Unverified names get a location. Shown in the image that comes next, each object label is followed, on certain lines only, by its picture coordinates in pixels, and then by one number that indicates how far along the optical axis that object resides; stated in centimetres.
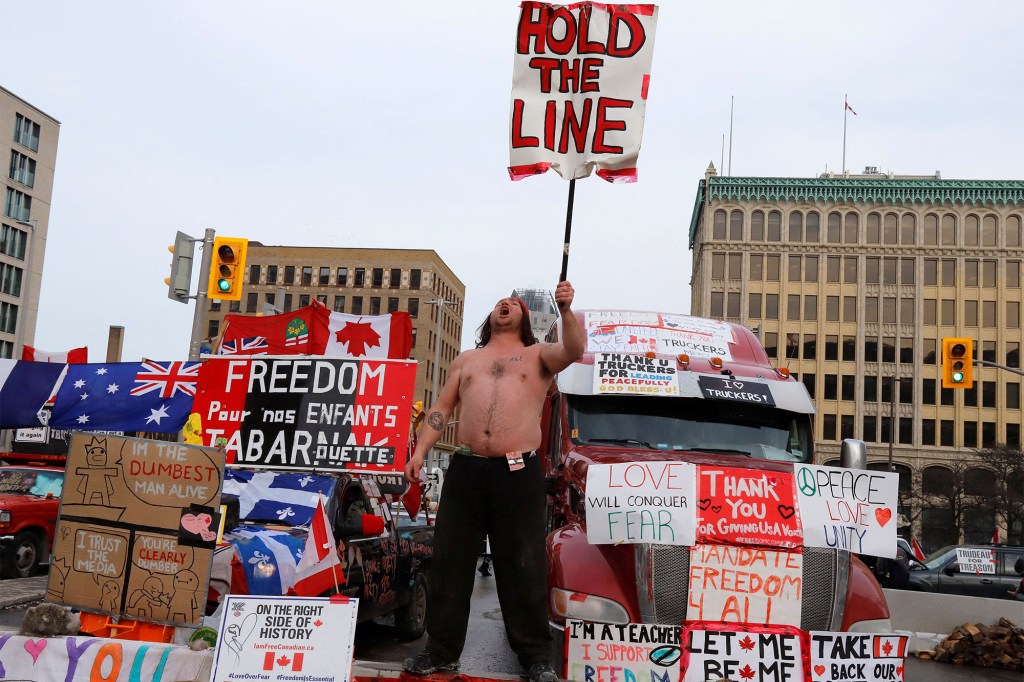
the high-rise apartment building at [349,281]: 9019
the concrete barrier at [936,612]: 1088
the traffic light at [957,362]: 2284
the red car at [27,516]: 1334
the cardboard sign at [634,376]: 762
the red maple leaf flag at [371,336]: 1447
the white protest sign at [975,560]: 1587
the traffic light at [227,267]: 1442
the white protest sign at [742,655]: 520
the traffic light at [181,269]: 1461
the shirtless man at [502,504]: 512
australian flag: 1253
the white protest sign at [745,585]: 551
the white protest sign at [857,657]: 529
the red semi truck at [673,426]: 577
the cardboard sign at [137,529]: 532
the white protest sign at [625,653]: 522
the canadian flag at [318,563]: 552
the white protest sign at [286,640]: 459
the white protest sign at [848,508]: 573
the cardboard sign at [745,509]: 564
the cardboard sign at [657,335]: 841
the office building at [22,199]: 7675
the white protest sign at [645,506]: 561
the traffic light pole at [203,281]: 1466
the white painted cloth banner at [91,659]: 481
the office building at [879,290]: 7194
